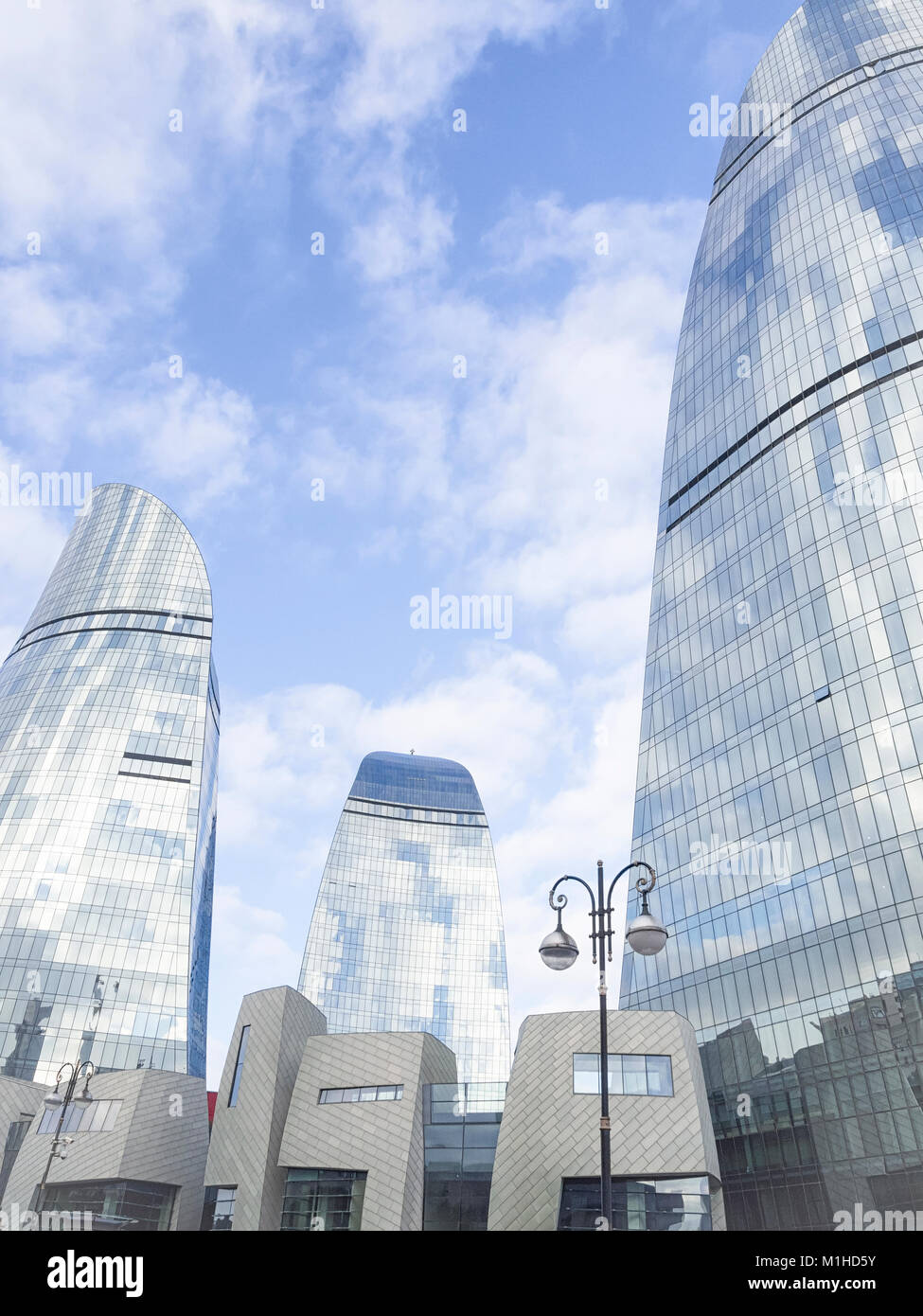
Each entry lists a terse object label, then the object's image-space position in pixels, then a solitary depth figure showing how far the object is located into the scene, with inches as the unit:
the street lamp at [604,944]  592.7
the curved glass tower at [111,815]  3604.8
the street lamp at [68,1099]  1119.6
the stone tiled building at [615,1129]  1491.1
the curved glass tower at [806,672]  2046.0
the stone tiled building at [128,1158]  2063.2
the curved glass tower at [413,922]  5329.7
